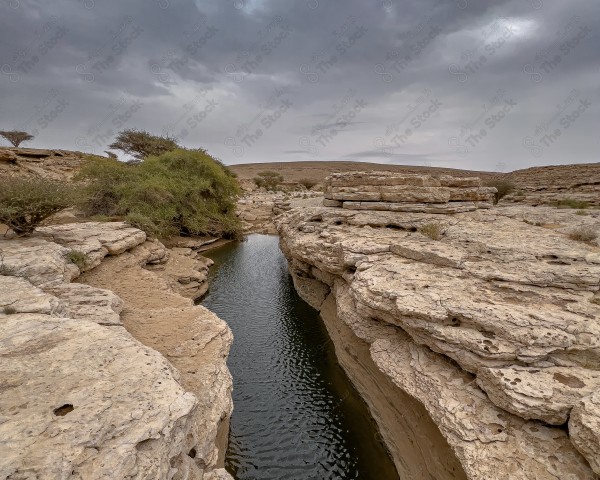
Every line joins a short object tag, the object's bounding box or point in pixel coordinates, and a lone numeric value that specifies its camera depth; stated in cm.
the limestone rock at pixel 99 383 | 296
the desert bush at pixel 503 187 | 2364
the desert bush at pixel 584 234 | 857
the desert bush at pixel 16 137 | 3472
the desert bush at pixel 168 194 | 1983
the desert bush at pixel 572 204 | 1486
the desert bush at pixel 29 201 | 909
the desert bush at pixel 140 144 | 3656
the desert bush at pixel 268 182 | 6038
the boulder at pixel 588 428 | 379
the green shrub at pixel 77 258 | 940
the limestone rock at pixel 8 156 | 2566
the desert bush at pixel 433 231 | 1039
